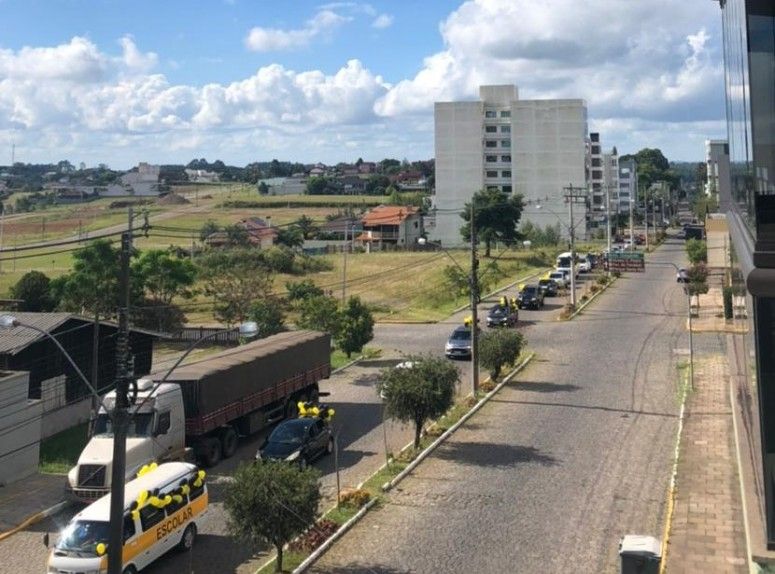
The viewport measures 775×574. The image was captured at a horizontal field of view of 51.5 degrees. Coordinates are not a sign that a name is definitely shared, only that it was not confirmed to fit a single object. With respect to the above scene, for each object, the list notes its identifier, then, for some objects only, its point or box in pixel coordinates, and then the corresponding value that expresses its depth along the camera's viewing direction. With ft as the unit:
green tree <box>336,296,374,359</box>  113.39
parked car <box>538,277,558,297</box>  187.11
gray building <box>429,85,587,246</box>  326.44
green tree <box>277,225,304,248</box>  313.73
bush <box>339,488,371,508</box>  55.47
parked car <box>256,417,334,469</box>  63.82
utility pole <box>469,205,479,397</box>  86.22
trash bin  37.96
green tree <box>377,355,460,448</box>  67.77
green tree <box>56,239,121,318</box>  138.21
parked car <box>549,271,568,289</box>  194.13
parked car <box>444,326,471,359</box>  114.62
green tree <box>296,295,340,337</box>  113.09
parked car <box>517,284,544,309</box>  165.99
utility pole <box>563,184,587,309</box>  156.01
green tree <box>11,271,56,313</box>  162.30
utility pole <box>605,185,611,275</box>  216.17
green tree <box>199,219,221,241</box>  296.22
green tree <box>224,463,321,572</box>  43.96
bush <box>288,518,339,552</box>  48.65
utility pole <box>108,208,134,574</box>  37.63
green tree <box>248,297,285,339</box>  119.34
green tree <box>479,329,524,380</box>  93.97
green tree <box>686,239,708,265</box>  222.48
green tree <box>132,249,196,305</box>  153.38
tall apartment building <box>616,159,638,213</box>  497.87
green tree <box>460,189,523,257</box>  255.91
